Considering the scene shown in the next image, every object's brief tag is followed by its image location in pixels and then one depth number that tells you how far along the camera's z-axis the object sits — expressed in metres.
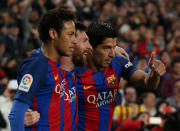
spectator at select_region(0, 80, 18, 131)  13.43
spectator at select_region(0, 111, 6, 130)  12.96
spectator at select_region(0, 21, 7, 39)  19.77
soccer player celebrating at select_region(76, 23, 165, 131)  7.95
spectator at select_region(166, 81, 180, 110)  16.03
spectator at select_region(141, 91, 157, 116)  16.03
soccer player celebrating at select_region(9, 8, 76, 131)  6.14
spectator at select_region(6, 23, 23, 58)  19.44
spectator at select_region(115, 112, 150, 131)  11.91
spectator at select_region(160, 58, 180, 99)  18.08
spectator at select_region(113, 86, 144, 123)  14.70
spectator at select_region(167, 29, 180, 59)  23.39
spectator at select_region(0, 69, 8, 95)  15.78
